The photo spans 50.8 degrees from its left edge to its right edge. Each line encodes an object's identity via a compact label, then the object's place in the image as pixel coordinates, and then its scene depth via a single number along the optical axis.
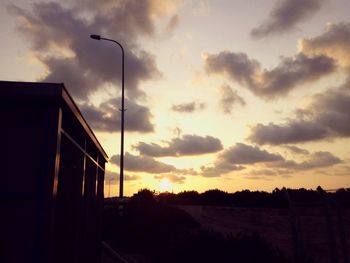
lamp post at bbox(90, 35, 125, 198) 20.00
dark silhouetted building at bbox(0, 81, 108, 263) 4.50
